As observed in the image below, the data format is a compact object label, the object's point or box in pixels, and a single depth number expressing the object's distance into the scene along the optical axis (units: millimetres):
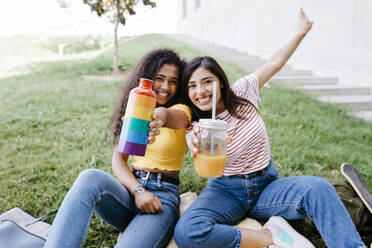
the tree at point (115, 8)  6045
